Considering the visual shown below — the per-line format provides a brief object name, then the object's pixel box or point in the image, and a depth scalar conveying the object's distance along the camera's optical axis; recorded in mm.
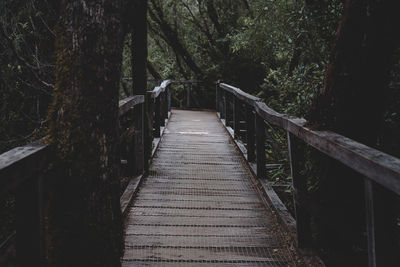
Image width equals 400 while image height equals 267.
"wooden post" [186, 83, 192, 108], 16109
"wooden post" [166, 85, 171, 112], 13055
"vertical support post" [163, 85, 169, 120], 11256
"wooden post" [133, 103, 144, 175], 5480
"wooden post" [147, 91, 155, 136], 6444
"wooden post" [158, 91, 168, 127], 10146
